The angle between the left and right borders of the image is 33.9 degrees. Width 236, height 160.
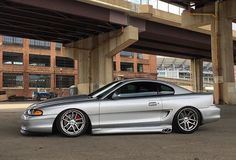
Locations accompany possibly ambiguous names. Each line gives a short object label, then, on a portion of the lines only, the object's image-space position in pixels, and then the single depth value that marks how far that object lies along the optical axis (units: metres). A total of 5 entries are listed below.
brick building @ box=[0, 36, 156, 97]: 65.81
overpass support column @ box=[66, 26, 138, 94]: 31.28
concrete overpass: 24.70
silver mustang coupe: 8.13
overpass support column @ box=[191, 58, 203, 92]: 61.72
